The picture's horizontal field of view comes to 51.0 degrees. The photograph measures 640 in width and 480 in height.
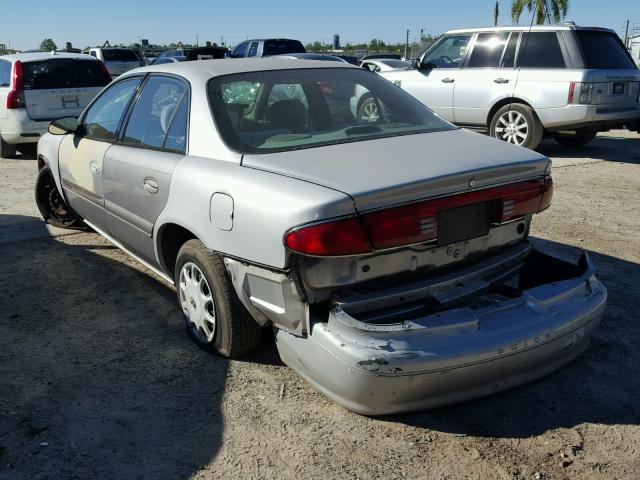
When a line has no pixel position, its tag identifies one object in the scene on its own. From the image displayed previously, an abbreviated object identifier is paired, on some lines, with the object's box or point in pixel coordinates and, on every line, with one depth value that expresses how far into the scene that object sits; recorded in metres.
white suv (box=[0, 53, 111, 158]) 9.54
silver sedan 2.78
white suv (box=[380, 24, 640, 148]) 9.18
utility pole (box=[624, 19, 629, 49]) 24.72
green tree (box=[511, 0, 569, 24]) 32.62
